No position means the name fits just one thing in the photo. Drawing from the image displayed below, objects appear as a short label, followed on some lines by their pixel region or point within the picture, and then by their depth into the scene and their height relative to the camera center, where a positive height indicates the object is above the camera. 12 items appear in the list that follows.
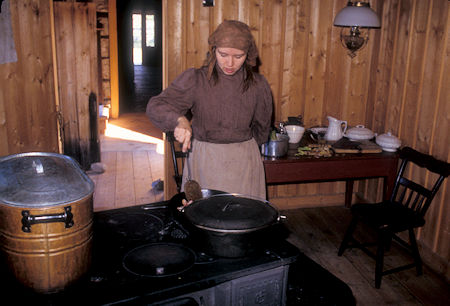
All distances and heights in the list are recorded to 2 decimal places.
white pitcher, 3.87 -0.68
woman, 2.29 -0.32
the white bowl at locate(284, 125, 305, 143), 3.66 -0.66
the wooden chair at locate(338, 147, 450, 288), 3.02 -1.16
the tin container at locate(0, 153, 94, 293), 1.28 -0.55
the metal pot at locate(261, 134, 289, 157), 3.39 -0.74
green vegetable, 3.38 -0.65
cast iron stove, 1.36 -0.75
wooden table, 3.43 -0.93
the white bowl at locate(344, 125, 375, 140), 3.84 -0.70
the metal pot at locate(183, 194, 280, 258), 1.48 -0.59
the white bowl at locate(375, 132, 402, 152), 3.61 -0.73
